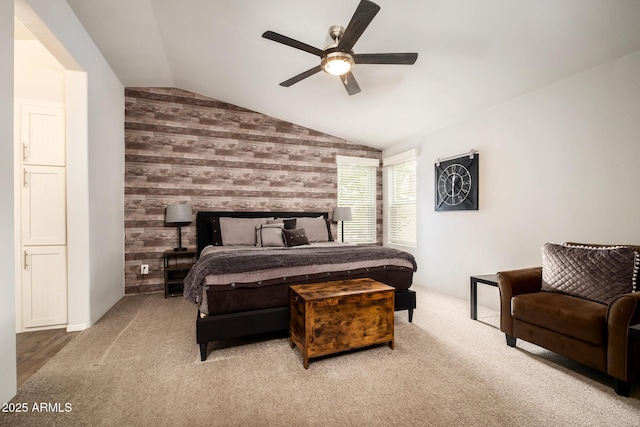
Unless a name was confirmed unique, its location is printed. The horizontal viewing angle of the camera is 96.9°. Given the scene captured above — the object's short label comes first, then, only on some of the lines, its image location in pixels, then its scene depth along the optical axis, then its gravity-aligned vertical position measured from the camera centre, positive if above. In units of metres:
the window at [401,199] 4.98 +0.27
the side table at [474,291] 3.12 -0.88
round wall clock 3.76 +0.42
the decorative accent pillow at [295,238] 3.99 -0.34
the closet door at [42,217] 2.83 -0.02
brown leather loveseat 1.80 -0.75
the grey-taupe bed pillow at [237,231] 4.17 -0.26
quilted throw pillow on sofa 2.09 -0.47
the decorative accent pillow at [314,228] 4.52 -0.23
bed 2.35 -0.60
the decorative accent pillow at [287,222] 4.37 -0.13
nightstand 4.04 -0.76
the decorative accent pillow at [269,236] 4.00 -0.32
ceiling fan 1.99 +1.31
